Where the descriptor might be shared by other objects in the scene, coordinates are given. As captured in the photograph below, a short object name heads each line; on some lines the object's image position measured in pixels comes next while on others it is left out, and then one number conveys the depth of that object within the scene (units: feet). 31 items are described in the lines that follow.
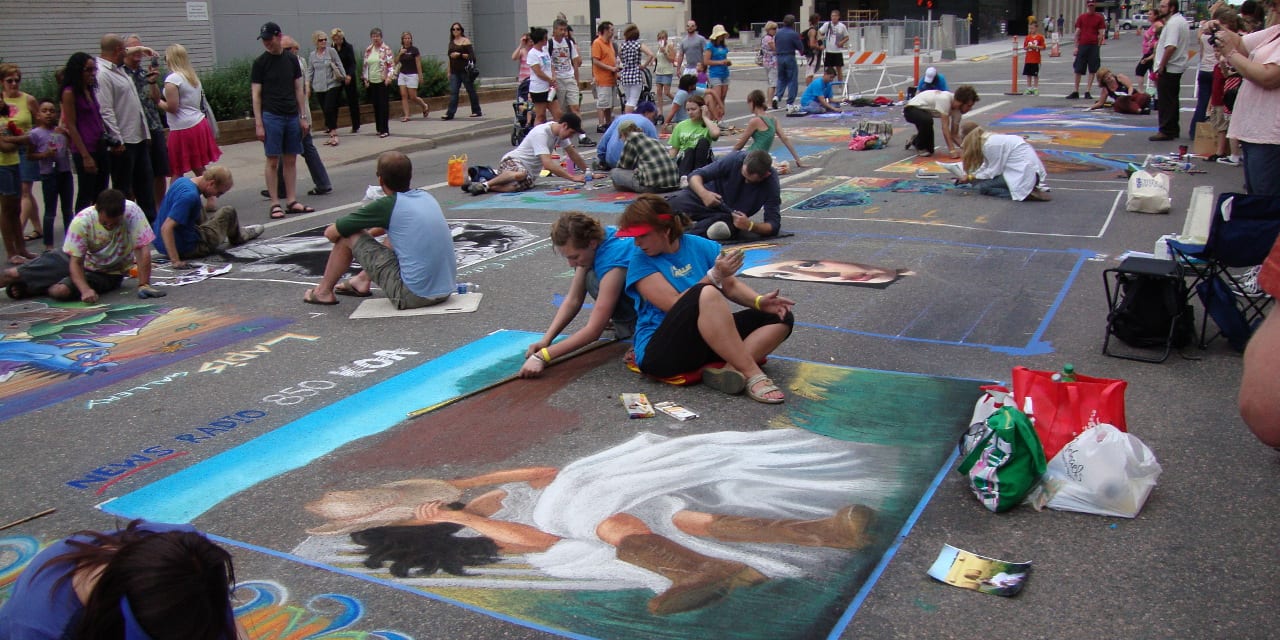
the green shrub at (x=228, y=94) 53.78
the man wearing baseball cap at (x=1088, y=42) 62.39
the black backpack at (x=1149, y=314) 18.19
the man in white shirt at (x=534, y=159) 38.32
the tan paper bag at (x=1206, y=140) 39.11
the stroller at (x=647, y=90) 56.80
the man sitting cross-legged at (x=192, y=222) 27.12
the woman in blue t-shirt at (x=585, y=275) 17.57
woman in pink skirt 32.76
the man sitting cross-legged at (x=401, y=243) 22.84
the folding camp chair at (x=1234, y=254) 17.75
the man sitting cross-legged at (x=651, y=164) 35.76
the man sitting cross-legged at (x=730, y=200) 28.78
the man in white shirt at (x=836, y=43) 70.64
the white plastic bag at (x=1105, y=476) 12.51
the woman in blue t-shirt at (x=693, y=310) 16.61
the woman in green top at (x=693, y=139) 36.04
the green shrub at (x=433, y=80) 67.97
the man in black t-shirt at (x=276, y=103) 33.99
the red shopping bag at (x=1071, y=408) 13.35
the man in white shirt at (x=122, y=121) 29.60
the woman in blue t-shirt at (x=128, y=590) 6.15
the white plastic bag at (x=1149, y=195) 30.58
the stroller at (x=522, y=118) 48.34
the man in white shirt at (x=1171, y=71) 45.65
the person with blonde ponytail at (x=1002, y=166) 33.32
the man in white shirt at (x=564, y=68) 51.60
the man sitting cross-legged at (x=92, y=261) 23.89
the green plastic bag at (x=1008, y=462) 12.64
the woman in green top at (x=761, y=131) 36.50
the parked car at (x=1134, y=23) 206.39
